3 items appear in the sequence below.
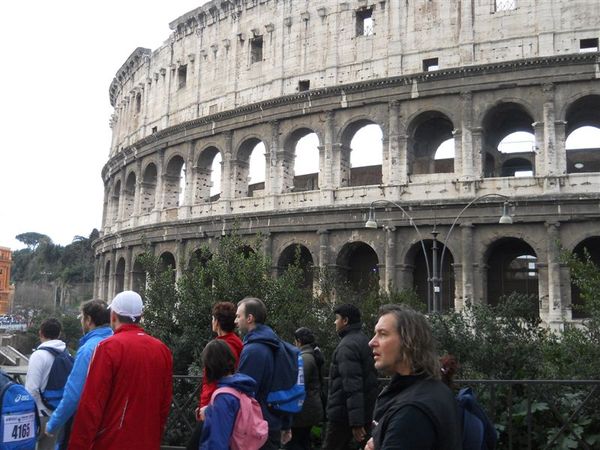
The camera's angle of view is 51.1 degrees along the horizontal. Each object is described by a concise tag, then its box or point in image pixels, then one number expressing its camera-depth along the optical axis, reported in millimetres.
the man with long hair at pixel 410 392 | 2383
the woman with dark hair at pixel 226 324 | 4945
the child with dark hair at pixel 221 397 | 3602
